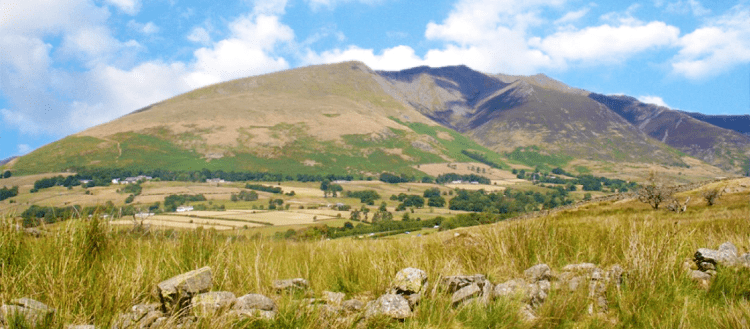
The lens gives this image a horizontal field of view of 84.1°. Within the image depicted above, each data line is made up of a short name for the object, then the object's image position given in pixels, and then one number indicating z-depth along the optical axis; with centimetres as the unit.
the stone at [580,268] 598
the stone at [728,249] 659
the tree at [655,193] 3862
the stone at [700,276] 614
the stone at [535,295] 514
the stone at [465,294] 497
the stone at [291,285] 528
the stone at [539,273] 584
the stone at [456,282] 527
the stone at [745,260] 635
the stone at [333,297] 487
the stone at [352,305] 480
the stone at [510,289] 505
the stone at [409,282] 512
